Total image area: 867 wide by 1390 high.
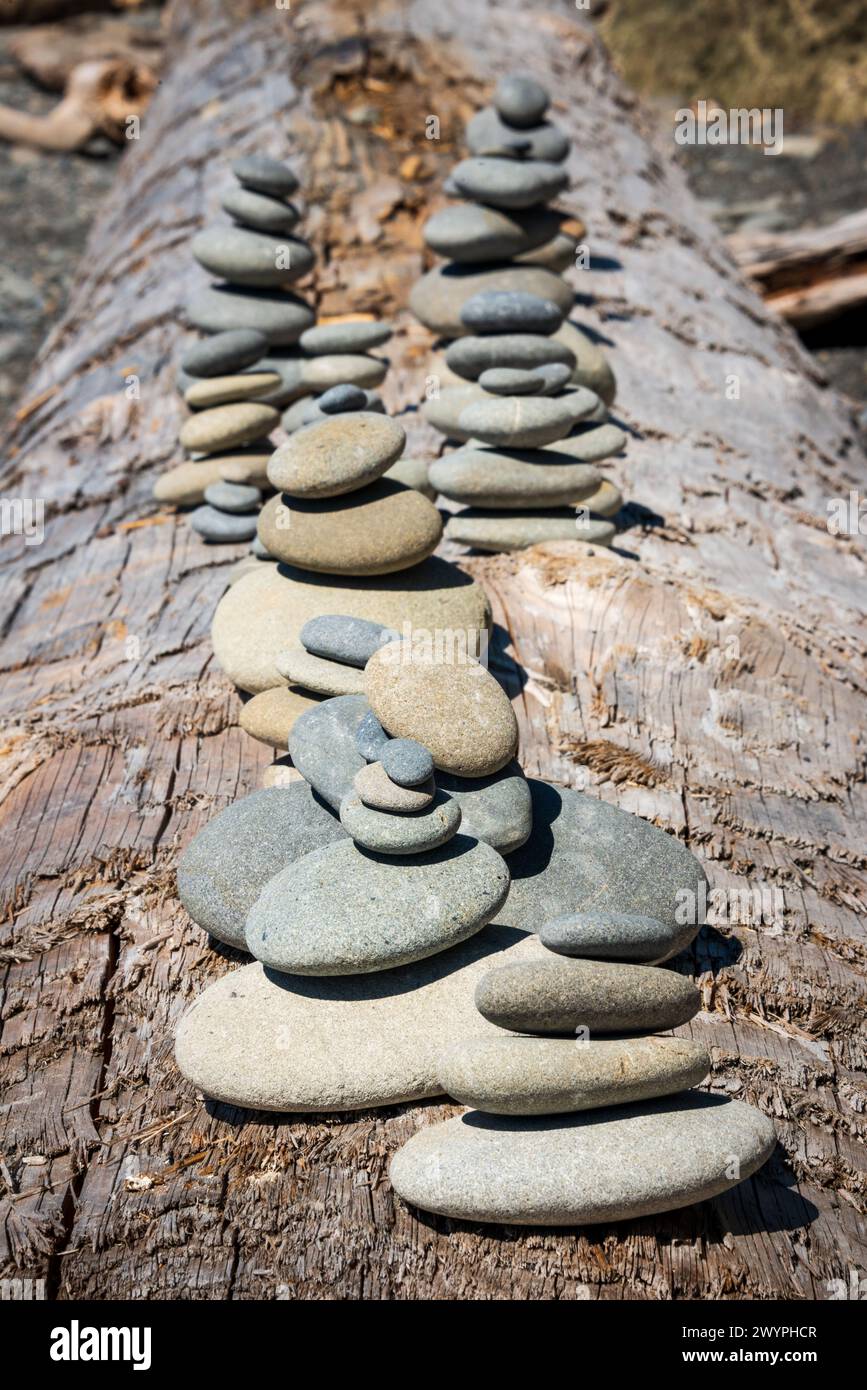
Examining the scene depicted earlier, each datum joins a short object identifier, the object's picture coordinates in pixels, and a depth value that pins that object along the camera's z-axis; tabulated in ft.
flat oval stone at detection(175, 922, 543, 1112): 6.18
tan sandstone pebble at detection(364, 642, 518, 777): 7.16
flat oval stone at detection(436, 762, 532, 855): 6.98
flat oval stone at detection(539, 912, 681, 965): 5.93
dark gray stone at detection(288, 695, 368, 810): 7.14
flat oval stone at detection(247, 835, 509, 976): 6.20
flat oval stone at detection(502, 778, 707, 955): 7.06
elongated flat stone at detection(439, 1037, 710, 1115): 5.59
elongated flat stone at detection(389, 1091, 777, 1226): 5.47
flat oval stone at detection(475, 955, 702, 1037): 5.68
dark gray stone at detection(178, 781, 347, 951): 6.95
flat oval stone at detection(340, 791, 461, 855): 6.46
